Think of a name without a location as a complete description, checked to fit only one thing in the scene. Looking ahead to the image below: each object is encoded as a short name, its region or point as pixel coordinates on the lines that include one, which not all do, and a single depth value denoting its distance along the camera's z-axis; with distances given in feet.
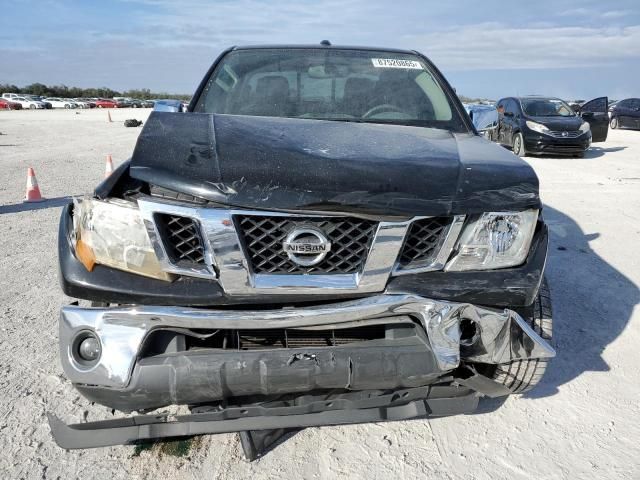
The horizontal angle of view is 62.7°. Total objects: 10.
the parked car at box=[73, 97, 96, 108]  201.77
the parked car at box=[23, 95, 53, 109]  173.99
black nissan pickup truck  6.12
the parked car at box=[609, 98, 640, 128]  66.90
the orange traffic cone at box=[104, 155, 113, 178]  28.42
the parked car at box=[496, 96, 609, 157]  39.75
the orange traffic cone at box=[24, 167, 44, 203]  23.43
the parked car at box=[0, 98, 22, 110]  161.07
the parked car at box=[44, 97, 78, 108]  184.84
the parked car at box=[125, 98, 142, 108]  212.43
